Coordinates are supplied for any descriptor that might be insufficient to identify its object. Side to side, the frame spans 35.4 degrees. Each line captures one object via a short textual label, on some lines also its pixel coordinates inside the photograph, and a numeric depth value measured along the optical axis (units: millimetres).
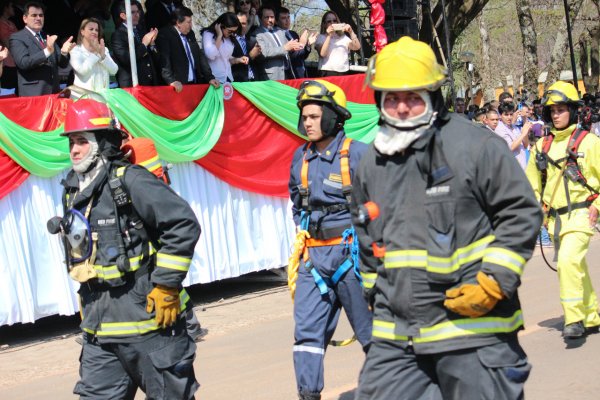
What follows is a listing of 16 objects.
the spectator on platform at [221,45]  10938
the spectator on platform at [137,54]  10102
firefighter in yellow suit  7578
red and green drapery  8773
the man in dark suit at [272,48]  11718
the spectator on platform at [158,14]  11344
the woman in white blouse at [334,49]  12469
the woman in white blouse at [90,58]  9430
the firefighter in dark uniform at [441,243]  3648
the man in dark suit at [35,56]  9242
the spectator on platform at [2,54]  9062
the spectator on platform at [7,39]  9891
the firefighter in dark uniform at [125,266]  4652
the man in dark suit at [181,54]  10336
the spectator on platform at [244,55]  11391
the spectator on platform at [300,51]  12289
